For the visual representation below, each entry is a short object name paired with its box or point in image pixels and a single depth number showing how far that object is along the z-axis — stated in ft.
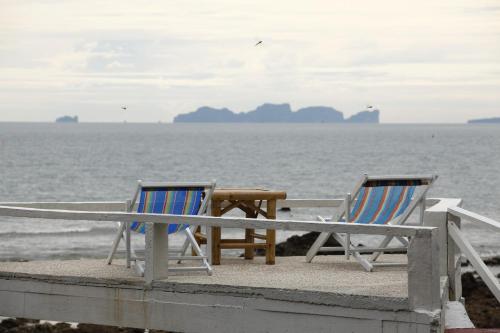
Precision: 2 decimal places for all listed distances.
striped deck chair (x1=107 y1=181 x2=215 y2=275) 49.56
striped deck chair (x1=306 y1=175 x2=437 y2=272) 53.08
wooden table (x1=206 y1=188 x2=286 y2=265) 55.73
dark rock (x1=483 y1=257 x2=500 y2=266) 149.35
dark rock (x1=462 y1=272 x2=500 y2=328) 91.49
